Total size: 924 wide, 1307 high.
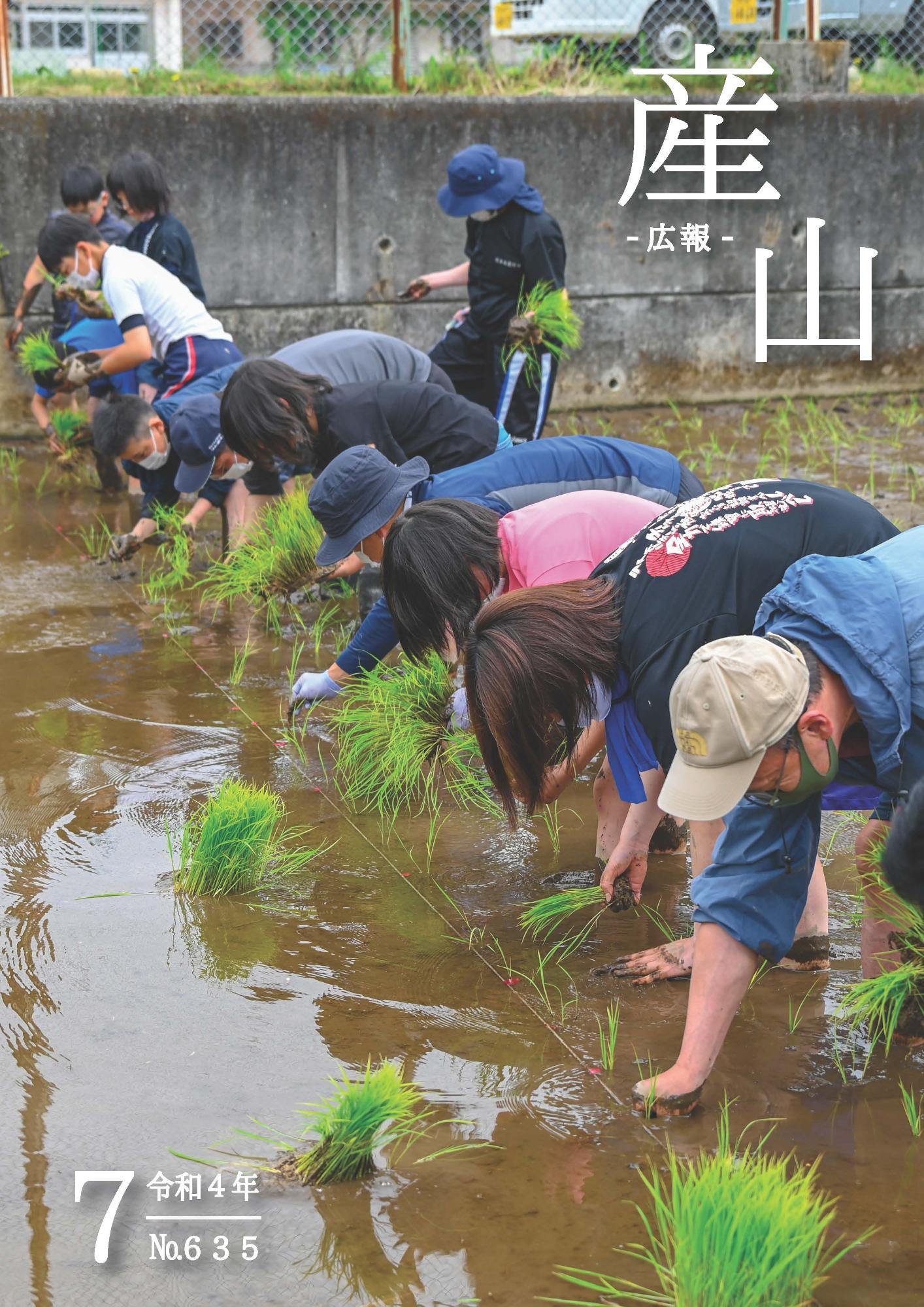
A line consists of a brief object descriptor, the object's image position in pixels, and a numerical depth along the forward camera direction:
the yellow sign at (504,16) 8.64
